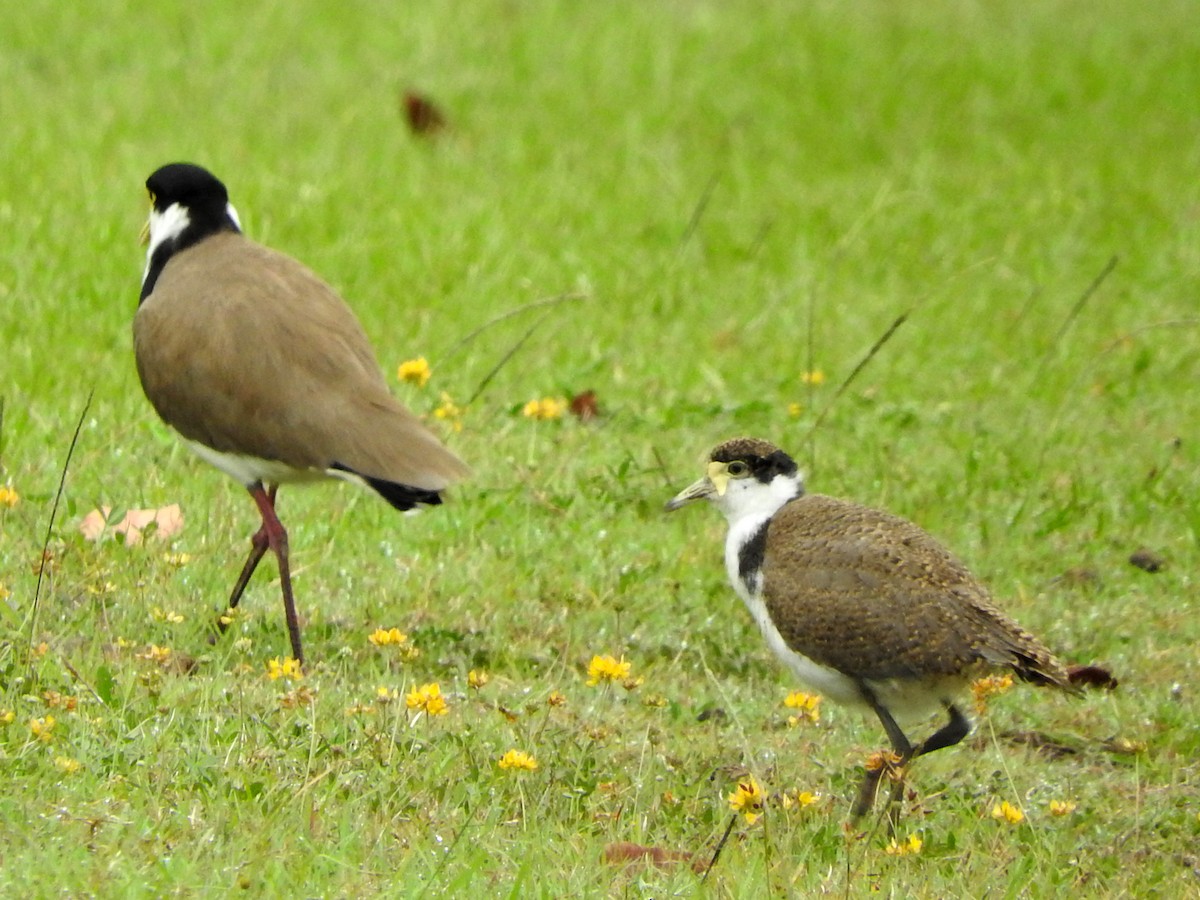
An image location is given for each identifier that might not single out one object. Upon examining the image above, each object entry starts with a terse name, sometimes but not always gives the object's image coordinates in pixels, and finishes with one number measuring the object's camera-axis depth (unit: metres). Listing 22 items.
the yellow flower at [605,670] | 9.23
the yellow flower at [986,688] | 8.84
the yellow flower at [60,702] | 8.71
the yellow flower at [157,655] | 9.41
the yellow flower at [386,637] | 9.37
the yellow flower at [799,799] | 8.75
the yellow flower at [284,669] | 9.15
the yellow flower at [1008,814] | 8.73
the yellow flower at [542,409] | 13.62
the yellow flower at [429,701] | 8.76
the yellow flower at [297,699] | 8.88
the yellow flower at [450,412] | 13.58
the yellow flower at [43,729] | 8.40
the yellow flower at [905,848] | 8.47
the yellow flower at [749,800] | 8.34
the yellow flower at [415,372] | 13.05
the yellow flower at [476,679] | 9.13
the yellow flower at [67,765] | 8.05
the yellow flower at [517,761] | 8.61
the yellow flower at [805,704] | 9.48
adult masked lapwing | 10.22
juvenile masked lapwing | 9.55
